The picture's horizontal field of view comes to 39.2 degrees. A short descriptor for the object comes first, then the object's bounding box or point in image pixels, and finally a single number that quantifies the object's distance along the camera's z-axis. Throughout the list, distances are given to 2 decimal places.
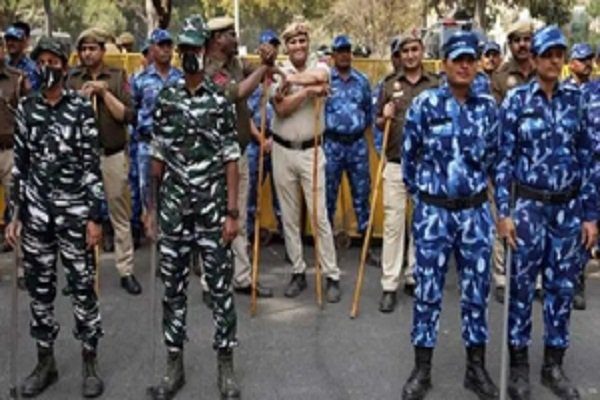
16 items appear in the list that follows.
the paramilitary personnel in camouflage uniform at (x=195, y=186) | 4.69
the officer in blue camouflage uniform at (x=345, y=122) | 7.22
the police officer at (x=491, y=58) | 7.57
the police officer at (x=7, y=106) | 6.81
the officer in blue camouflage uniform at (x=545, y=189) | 4.65
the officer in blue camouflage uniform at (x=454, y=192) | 4.66
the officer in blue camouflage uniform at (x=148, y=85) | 7.10
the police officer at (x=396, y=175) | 6.55
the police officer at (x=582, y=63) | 7.06
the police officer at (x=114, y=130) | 6.58
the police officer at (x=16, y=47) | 7.32
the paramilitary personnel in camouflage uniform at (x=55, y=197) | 4.70
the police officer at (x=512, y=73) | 6.66
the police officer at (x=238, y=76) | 5.86
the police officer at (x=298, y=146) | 6.32
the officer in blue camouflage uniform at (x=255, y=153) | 6.98
